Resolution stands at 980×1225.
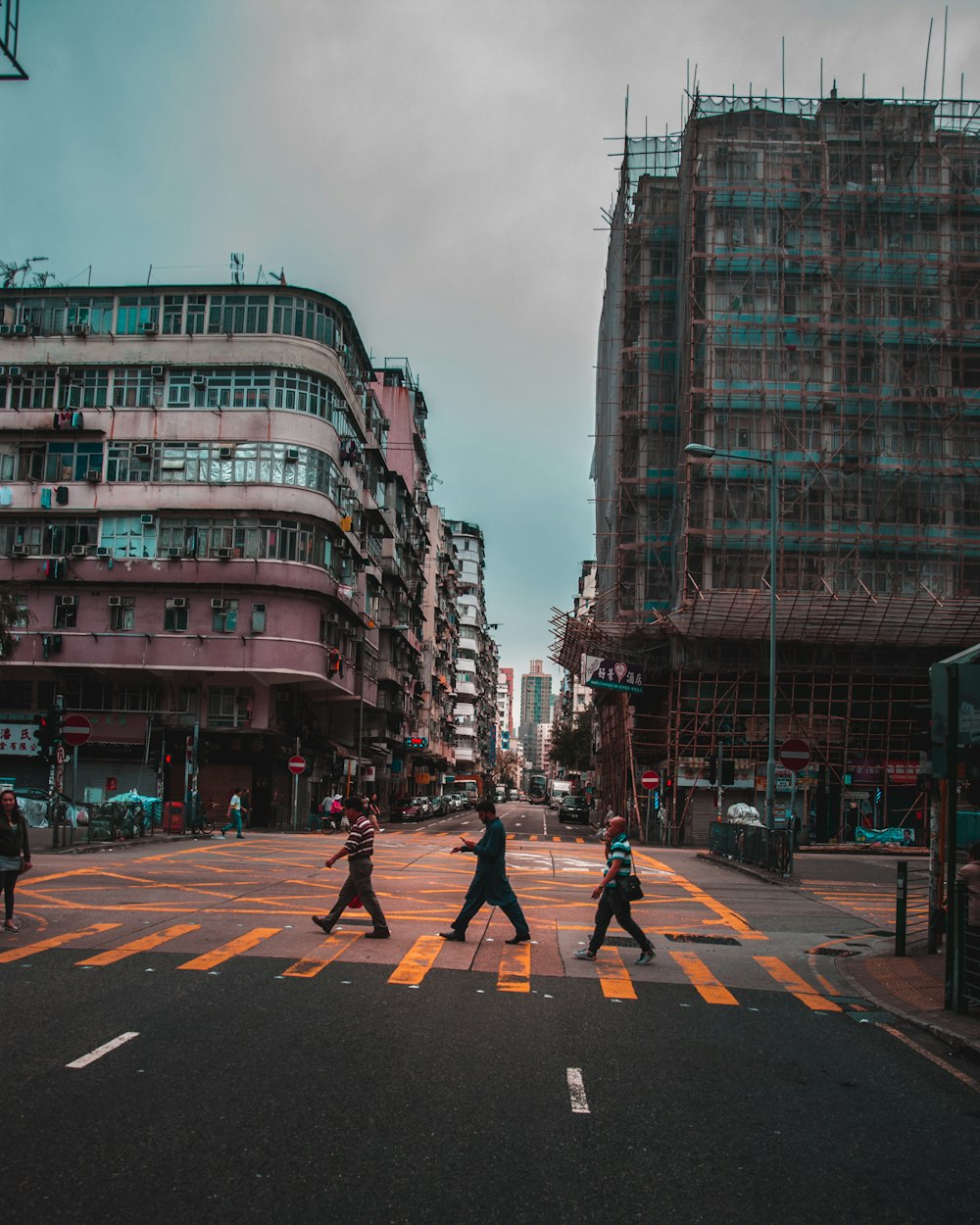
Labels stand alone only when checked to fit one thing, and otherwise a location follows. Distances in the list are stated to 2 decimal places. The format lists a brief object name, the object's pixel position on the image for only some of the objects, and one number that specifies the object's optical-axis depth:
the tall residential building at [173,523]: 42.59
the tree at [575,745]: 104.00
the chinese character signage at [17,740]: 44.03
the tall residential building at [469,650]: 123.38
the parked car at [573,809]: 69.25
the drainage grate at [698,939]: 14.23
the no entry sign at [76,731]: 24.27
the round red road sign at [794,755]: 21.30
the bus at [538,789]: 121.45
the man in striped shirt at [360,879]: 12.73
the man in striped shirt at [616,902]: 12.01
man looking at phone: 12.51
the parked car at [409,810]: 63.81
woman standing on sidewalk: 12.20
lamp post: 28.09
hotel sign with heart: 44.22
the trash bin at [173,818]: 34.91
